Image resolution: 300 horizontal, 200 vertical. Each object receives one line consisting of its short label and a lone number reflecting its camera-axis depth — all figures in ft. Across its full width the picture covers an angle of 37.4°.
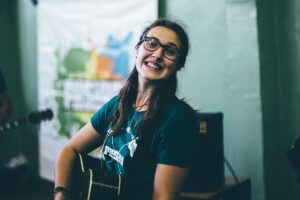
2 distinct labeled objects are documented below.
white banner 12.25
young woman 5.30
